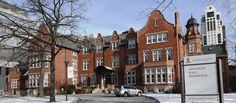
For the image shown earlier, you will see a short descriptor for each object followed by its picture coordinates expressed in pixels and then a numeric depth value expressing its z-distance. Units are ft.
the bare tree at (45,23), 65.02
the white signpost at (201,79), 30.87
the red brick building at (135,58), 114.36
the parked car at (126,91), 90.74
